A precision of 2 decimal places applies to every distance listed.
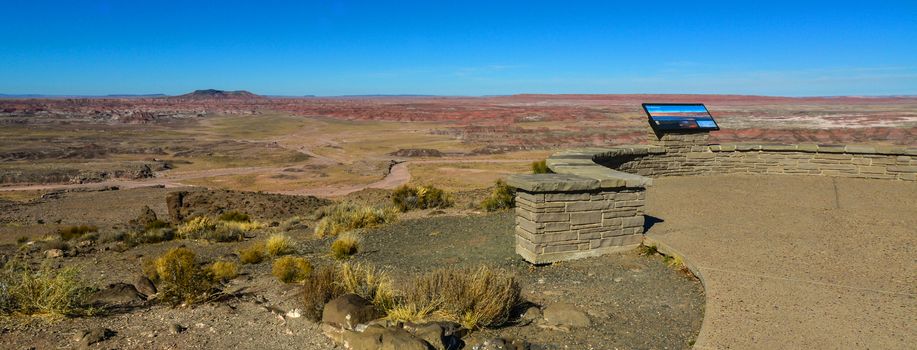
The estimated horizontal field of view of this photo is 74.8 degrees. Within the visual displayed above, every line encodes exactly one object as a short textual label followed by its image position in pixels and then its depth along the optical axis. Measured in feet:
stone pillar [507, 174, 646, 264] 24.61
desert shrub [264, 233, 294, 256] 33.94
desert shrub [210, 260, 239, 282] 28.11
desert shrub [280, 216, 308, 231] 47.47
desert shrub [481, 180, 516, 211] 44.91
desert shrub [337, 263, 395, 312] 20.58
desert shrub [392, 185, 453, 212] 52.60
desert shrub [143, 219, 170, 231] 49.90
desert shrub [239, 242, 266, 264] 32.45
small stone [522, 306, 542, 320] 19.65
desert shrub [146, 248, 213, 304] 23.89
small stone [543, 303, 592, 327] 18.88
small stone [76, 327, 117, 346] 18.92
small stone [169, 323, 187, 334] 20.08
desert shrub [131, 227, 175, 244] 42.09
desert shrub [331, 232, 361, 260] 32.35
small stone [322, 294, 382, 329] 19.34
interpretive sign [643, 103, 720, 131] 44.34
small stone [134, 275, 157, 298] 26.43
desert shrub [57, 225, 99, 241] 49.19
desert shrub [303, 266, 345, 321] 20.77
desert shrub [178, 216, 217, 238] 44.49
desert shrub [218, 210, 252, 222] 57.82
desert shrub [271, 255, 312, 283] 26.78
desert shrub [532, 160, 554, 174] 51.38
